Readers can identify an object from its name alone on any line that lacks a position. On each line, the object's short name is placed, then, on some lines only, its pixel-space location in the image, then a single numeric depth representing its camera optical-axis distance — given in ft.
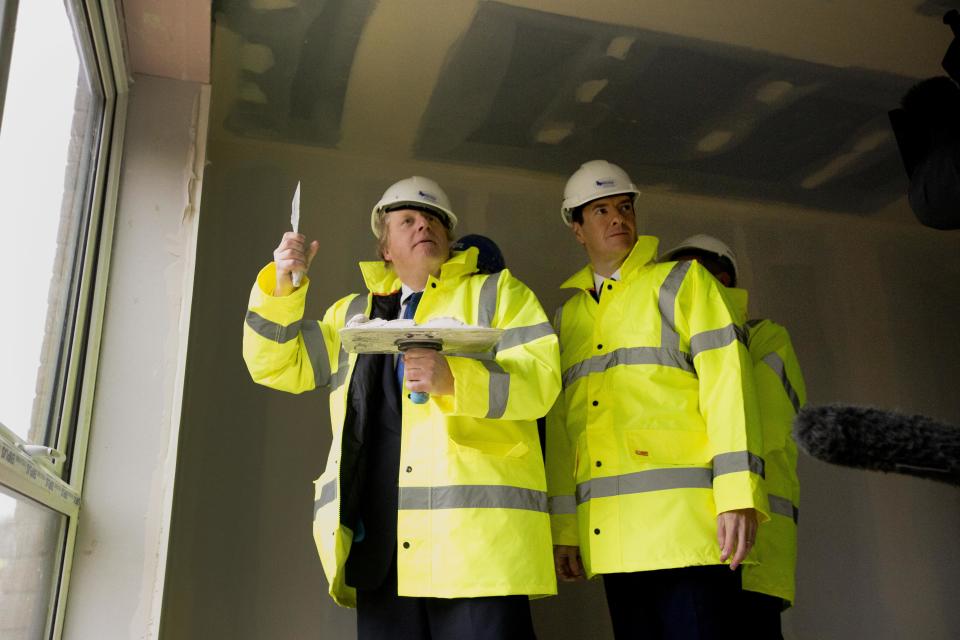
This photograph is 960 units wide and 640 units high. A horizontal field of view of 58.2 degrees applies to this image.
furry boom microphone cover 1.81
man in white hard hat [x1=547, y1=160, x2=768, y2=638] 6.77
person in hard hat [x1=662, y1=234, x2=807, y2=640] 7.73
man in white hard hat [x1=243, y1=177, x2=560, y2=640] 6.29
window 5.09
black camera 5.10
